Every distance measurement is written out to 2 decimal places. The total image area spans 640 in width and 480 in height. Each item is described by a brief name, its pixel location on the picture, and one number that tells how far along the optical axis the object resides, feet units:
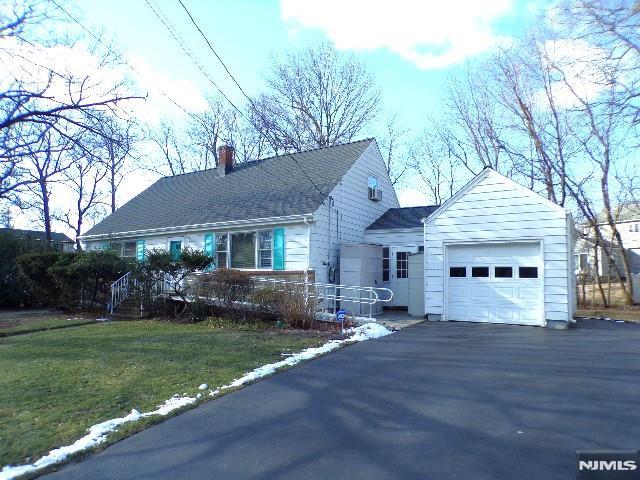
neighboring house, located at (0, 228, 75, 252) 69.76
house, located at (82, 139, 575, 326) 38.70
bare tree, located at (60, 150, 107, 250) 136.61
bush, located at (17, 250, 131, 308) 50.31
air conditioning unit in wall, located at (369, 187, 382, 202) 59.77
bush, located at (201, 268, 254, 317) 40.81
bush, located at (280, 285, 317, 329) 37.76
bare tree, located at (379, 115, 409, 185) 110.22
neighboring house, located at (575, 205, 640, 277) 76.76
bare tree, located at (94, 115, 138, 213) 47.20
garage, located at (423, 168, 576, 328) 37.42
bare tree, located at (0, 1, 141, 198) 45.03
